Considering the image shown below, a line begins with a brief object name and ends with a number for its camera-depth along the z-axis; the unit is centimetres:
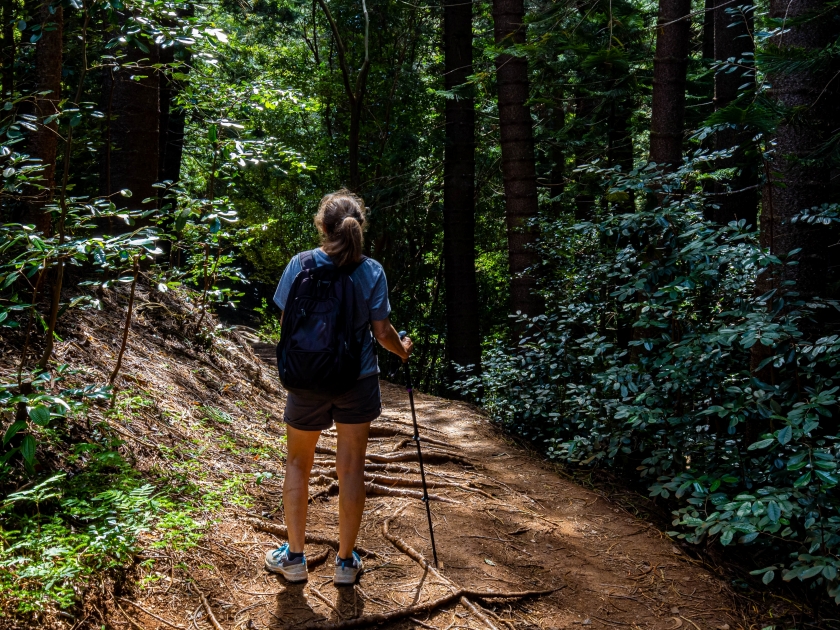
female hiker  352
